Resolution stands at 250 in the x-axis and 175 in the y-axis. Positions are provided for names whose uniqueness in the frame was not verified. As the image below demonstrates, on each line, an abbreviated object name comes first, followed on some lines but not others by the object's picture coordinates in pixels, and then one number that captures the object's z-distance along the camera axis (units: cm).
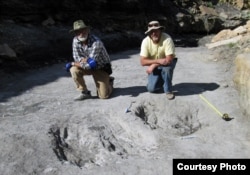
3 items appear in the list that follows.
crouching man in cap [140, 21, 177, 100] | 455
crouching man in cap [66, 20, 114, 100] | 450
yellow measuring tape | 413
